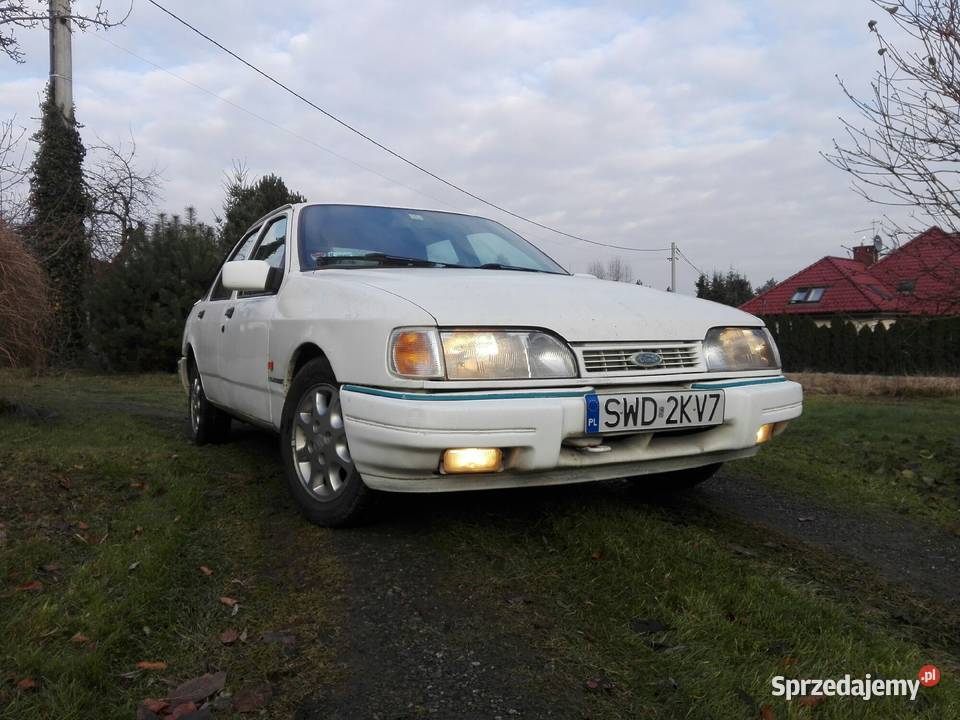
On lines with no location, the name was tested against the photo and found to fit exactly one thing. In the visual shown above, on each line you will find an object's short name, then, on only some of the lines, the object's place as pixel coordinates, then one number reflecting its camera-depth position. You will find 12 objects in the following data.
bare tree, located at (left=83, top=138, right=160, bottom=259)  16.78
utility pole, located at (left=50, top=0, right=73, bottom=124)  14.29
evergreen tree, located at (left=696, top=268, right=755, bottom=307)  48.57
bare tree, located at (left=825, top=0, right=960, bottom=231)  4.36
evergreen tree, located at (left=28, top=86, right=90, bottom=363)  14.30
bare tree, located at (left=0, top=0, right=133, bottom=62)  4.60
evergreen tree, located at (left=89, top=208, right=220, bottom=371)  13.18
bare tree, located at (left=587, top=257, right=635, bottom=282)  57.25
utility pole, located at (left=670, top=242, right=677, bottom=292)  43.88
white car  2.39
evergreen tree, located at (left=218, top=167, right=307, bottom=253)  21.31
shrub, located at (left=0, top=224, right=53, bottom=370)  4.74
